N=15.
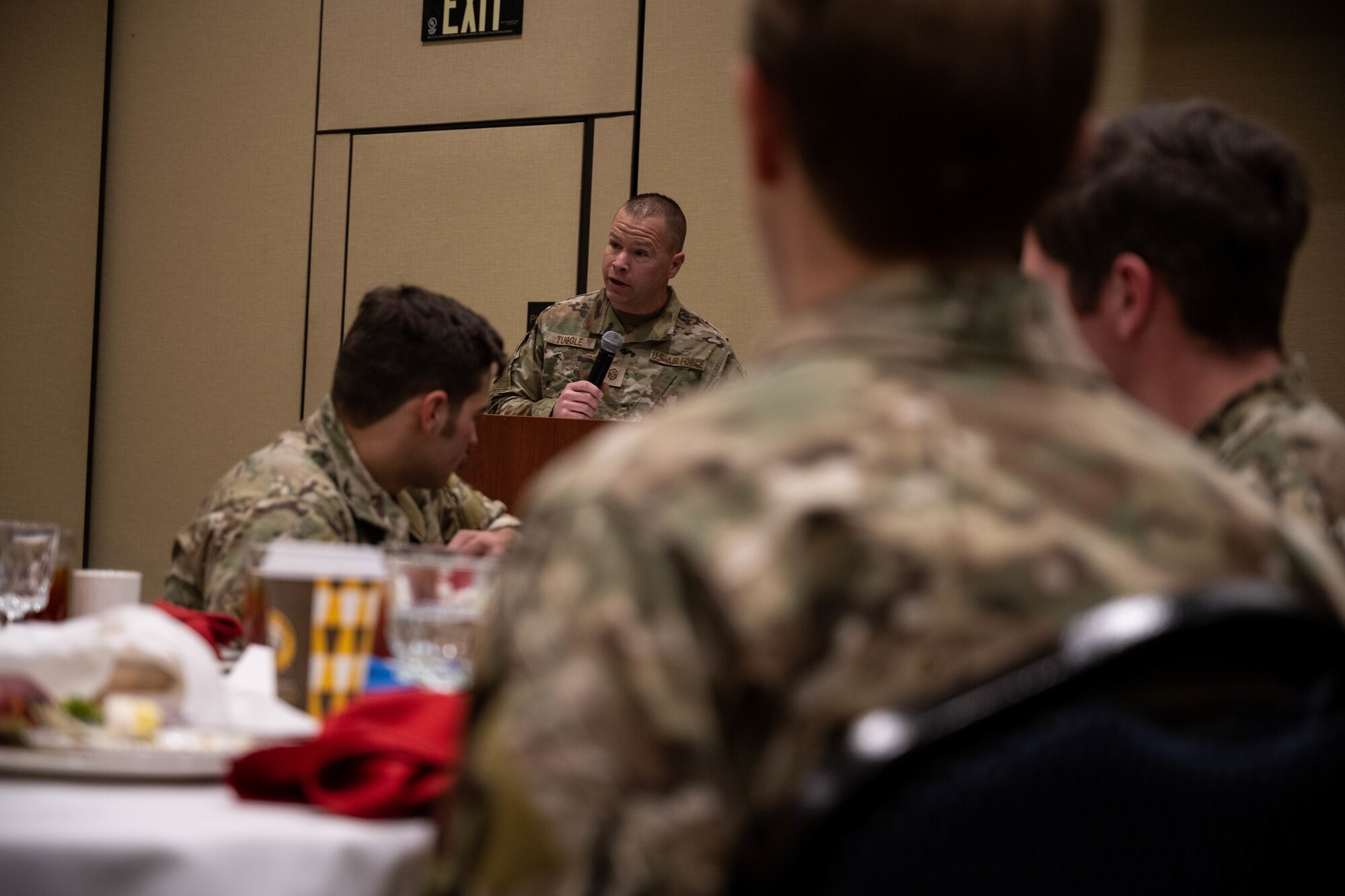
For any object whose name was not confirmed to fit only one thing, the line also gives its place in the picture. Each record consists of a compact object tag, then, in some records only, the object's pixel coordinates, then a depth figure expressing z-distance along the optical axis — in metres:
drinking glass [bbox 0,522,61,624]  4.15
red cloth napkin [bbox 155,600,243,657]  4.81
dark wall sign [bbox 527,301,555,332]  9.17
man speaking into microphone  8.56
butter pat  2.92
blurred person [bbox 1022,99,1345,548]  4.78
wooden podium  7.80
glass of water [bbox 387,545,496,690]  3.26
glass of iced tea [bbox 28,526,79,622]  4.43
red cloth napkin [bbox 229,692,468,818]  2.56
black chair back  1.51
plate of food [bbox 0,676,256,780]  2.66
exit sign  9.20
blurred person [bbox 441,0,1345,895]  1.58
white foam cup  4.60
